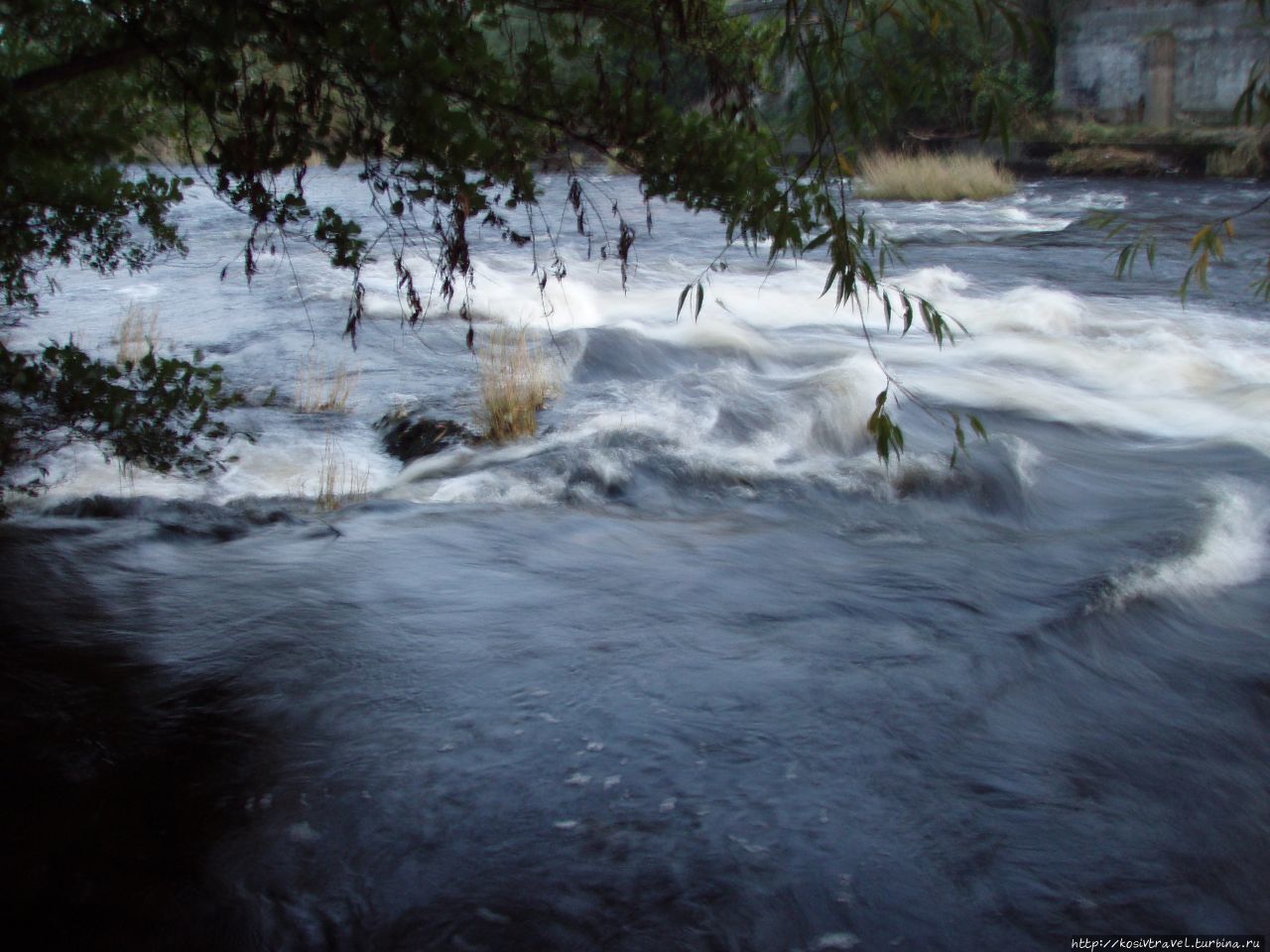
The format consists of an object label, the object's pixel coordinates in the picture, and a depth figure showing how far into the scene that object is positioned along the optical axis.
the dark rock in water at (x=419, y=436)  7.62
